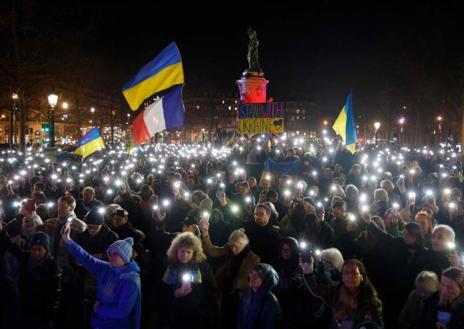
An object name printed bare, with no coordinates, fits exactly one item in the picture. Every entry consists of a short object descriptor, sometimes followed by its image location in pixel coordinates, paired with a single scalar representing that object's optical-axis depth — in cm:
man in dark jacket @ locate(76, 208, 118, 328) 644
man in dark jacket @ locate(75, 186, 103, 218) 982
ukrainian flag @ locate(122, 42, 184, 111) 1080
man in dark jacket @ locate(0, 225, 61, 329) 569
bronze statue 3884
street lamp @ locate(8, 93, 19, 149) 3185
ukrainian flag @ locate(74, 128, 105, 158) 1379
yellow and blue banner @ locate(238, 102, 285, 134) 2100
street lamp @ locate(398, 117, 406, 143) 6038
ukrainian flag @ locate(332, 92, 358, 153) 1528
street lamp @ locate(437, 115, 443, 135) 4858
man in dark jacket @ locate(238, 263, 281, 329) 482
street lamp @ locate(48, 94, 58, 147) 1926
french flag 1105
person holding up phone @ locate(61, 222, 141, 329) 510
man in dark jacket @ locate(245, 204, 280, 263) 734
